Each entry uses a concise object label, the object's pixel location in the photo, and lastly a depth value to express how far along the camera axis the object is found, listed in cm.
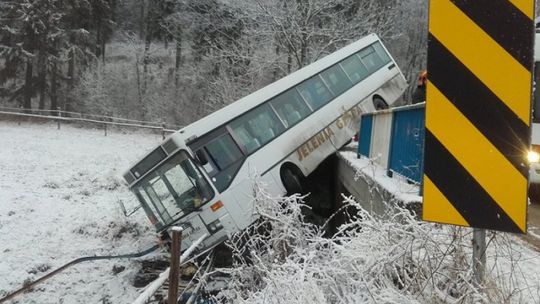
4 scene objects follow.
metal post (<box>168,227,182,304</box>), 345
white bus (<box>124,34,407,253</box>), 966
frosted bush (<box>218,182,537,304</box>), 246
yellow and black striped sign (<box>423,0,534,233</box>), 189
